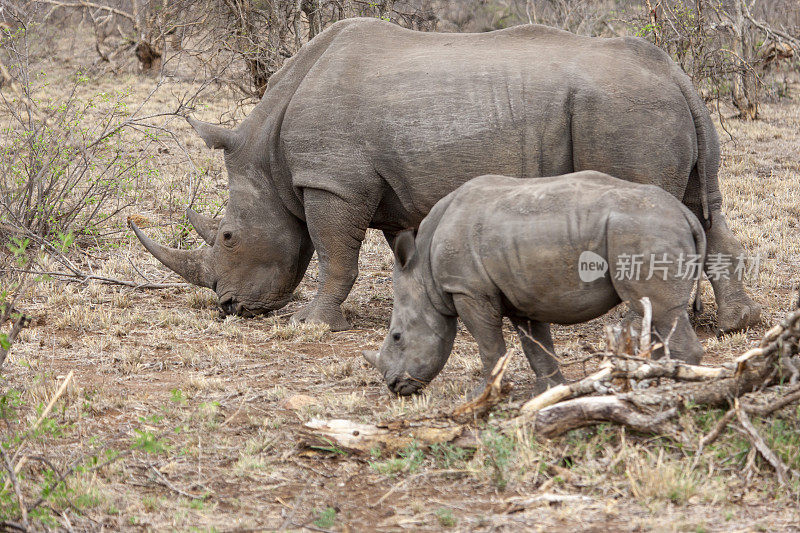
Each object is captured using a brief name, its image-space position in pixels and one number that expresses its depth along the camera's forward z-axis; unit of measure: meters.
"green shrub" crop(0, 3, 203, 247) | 17.62
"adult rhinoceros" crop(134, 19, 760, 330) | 13.66
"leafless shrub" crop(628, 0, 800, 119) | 27.97
